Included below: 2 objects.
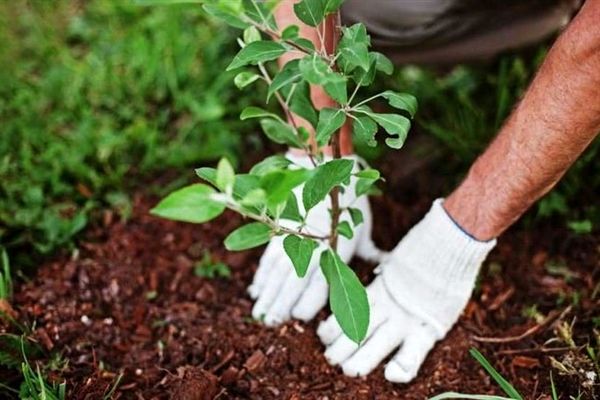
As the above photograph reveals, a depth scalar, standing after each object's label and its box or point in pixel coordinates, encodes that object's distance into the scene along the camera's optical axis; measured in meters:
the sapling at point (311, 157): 1.20
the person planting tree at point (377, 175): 1.28
